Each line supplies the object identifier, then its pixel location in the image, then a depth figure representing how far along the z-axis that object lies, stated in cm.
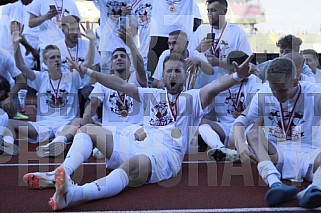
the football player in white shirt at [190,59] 600
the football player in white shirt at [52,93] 640
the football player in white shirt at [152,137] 391
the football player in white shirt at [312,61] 702
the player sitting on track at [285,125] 418
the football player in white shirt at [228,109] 574
